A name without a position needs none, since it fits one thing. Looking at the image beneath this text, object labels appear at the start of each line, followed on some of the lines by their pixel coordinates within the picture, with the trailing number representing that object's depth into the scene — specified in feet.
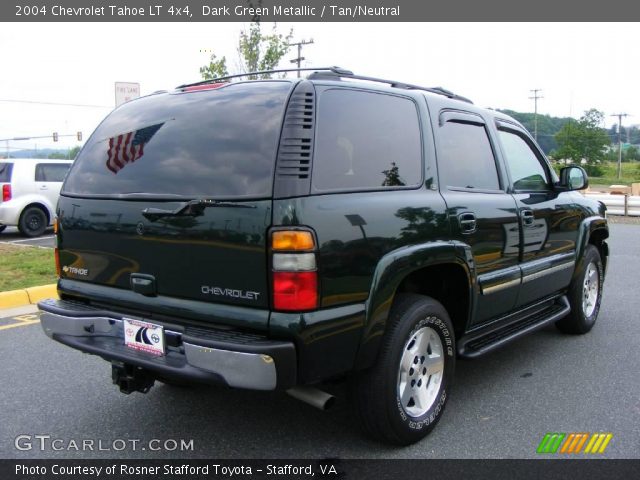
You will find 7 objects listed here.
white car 39.17
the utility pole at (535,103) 231.96
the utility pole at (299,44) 51.01
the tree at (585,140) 232.32
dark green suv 8.64
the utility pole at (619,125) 225.07
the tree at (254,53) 47.98
